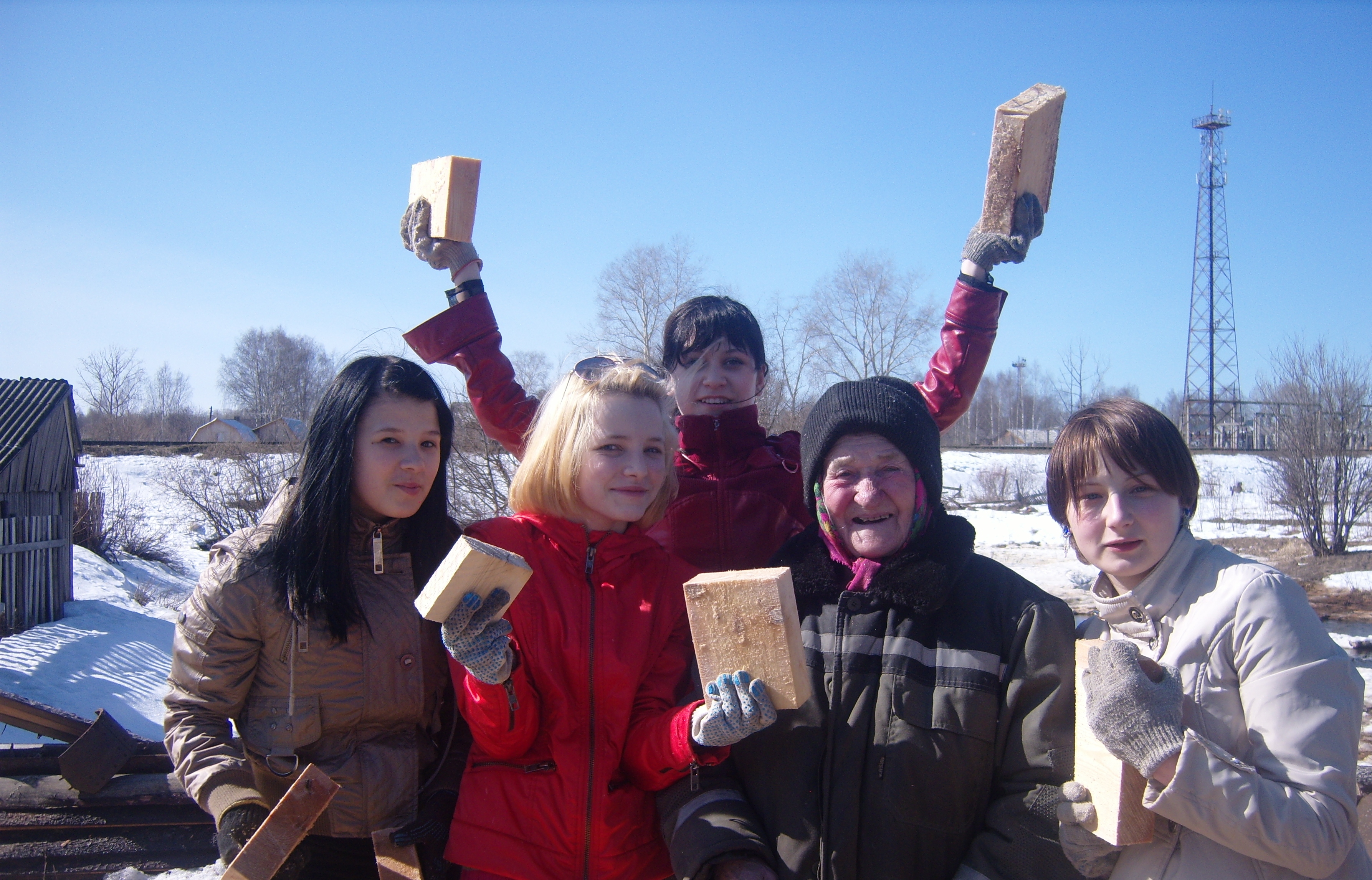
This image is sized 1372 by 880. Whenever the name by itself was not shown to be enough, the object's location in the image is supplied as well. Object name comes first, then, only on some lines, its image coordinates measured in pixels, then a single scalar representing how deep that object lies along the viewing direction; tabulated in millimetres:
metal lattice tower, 36719
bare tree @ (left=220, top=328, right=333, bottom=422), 53656
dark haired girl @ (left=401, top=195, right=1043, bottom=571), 2908
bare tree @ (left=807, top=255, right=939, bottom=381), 29797
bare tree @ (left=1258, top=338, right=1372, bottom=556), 15609
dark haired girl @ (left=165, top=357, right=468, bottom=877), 2264
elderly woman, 1911
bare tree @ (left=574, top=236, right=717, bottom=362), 23750
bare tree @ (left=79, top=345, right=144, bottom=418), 43625
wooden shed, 12797
